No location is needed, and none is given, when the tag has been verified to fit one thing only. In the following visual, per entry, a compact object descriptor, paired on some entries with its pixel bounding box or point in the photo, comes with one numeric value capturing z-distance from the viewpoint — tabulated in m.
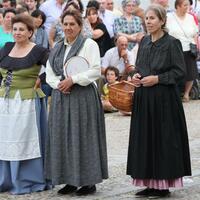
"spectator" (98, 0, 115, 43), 14.41
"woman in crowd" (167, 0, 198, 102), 13.82
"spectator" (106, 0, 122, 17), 15.16
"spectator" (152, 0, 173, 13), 14.27
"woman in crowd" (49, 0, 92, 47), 12.82
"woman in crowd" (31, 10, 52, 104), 10.97
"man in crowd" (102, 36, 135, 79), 13.68
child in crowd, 12.96
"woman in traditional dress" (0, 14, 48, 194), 7.50
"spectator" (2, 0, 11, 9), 13.67
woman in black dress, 7.11
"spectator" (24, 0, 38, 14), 13.85
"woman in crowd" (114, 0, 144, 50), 14.21
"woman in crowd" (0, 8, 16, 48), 10.29
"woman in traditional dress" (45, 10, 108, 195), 7.20
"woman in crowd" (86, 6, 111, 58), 13.59
